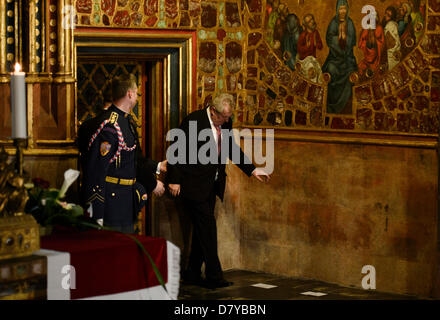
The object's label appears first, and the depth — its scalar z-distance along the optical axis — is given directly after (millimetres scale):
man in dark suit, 8195
